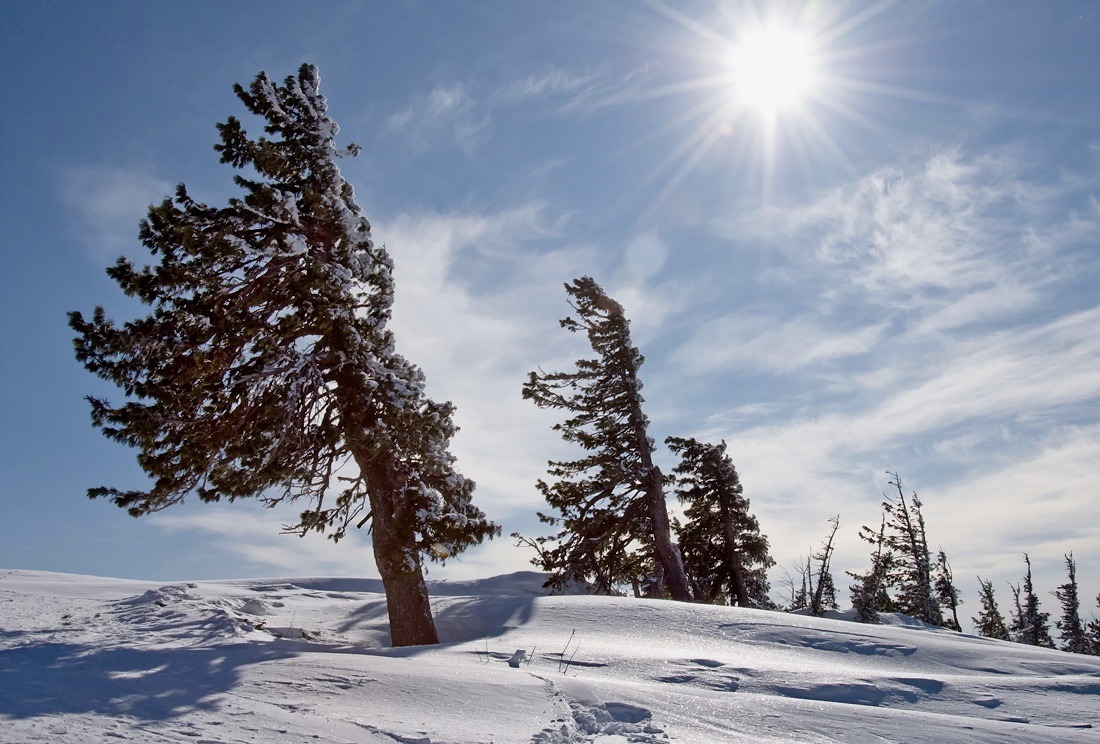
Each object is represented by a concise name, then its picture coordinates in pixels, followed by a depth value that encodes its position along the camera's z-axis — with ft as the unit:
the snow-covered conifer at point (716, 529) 87.61
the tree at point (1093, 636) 147.74
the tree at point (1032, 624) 135.74
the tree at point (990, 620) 149.29
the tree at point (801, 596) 128.98
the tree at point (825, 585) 104.60
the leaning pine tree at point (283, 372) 33.06
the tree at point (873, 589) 84.89
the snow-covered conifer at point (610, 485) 71.97
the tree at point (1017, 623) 146.41
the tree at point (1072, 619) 138.21
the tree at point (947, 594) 131.34
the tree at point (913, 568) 117.19
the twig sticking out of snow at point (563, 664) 22.51
